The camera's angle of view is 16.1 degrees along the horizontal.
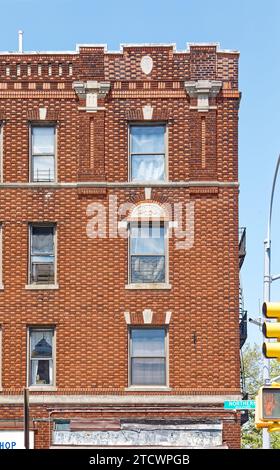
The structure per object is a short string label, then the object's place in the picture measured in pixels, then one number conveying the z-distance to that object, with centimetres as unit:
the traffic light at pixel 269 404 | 1091
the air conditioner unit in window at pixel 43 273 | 2827
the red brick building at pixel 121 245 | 2759
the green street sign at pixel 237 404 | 2476
